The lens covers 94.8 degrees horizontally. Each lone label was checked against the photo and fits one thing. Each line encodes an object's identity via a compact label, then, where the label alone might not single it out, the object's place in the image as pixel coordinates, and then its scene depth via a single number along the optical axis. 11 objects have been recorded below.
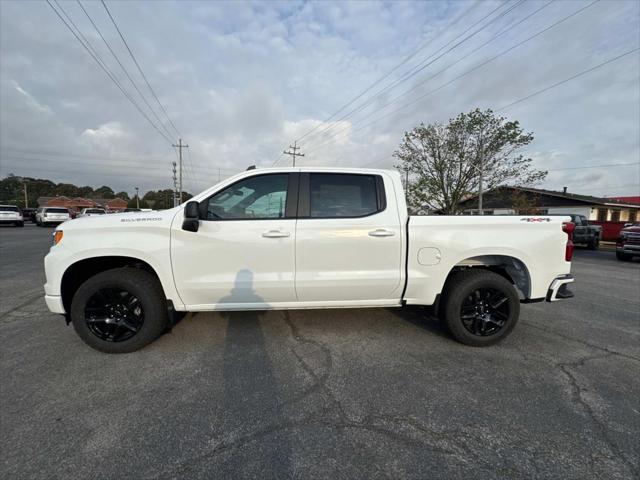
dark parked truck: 14.88
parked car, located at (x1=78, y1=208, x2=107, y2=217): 26.61
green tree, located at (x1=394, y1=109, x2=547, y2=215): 20.73
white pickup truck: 2.98
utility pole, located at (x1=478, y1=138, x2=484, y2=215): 20.66
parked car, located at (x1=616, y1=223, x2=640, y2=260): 10.50
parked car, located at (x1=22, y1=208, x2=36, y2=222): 33.04
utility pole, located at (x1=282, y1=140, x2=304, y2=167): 36.34
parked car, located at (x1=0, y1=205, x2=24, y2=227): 21.62
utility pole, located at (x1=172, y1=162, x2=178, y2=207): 45.09
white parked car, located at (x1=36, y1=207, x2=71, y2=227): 23.77
